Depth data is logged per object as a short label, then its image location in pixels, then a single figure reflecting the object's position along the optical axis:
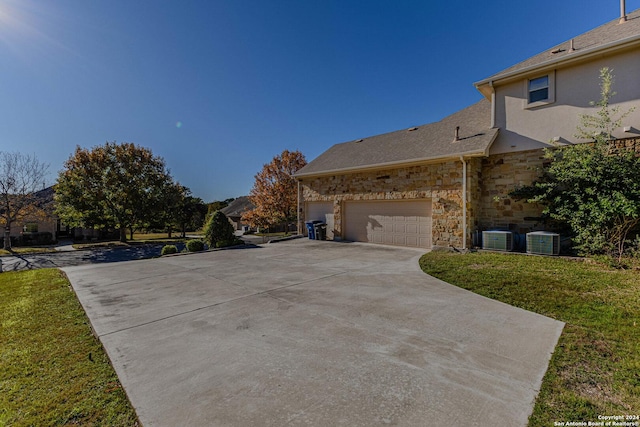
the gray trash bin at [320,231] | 14.90
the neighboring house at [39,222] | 20.08
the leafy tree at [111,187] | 20.47
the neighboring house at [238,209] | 39.22
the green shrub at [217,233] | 13.40
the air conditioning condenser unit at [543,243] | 8.32
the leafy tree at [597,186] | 7.25
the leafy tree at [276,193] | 25.33
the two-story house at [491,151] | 8.56
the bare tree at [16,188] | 18.52
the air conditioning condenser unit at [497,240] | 9.17
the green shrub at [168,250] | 12.55
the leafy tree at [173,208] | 23.61
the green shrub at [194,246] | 12.56
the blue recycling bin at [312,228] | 14.99
